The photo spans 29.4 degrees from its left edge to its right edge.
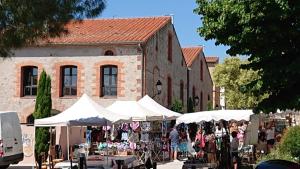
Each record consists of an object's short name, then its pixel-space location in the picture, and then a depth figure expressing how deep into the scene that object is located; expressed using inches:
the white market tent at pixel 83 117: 733.9
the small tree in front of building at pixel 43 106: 1094.4
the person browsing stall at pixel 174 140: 1062.4
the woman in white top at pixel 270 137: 991.6
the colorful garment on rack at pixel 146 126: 1134.1
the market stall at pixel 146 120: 885.8
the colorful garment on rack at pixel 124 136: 1067.9
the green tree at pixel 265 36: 467.5
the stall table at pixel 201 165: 665.6
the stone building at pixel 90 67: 1174.3
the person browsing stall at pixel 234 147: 746.6
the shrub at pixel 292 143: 753.6
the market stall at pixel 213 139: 765.6
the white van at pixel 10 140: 831.8
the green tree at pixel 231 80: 1814.7
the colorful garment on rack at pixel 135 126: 1110.9
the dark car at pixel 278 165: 424.5
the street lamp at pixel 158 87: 1156.4
